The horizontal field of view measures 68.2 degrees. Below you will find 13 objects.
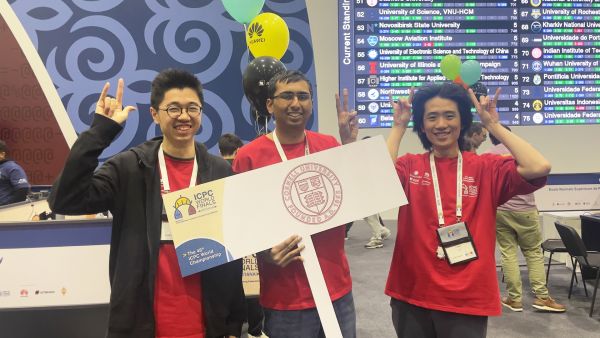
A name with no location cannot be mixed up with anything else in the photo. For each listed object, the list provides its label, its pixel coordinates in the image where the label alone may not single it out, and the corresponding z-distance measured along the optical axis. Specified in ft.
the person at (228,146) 11.82
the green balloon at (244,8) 13.85
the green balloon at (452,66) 15.17
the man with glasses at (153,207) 4.26
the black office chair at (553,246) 13.91
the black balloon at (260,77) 10.05
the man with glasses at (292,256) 4.86
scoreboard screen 20.25
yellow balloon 12.03
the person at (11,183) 15.25
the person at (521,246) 12.56
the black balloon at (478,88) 16.11
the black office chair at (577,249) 11.91
